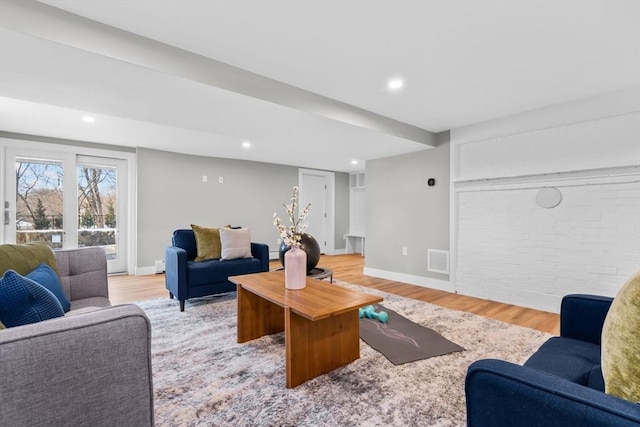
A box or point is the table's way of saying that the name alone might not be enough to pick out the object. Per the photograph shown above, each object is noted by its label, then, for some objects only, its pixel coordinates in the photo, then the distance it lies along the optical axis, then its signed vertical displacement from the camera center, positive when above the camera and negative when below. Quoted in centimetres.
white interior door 717 +27
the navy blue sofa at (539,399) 75 -50
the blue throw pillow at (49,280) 161 -37
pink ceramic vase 225 -42
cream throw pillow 360 -38
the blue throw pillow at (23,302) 108 -33
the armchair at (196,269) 319 -64
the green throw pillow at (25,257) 175 -28
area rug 157 -105
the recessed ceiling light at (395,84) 265 +115
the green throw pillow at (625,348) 83 -39
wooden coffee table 184 -76
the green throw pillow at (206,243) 358 -38
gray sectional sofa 80 -46
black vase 333 -42
